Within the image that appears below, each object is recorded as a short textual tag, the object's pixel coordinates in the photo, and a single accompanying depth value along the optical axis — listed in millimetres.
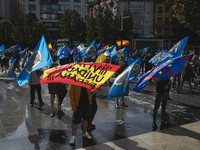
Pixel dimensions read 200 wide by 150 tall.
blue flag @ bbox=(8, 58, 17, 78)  11545
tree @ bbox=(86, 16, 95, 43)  48031
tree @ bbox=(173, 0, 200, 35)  19156
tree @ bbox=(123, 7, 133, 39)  48281
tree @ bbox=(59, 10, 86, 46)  51406
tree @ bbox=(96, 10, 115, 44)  46125
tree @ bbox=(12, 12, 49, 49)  44938
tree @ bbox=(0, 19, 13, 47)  49500
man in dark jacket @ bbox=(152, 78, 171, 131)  5859
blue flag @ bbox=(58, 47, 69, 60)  12894
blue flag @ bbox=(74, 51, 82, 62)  10692
